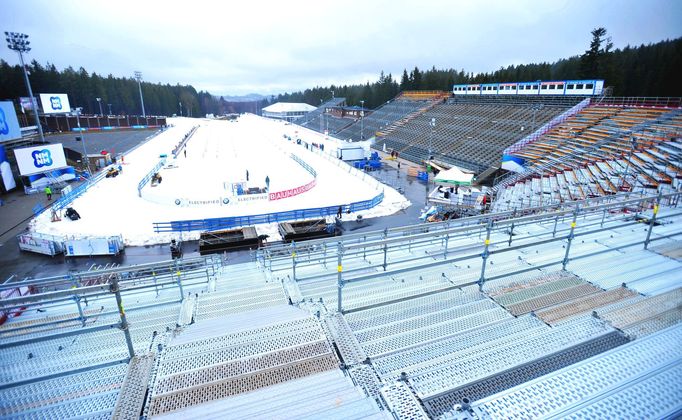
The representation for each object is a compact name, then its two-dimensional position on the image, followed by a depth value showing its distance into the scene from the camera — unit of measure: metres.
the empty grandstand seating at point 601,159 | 16.61
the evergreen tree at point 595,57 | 45.37
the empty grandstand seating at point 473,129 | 34.03
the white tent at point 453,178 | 21.22
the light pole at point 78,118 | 65.76
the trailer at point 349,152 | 37.72
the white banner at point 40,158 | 27.86
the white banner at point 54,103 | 52.00
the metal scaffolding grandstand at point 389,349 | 3.24
